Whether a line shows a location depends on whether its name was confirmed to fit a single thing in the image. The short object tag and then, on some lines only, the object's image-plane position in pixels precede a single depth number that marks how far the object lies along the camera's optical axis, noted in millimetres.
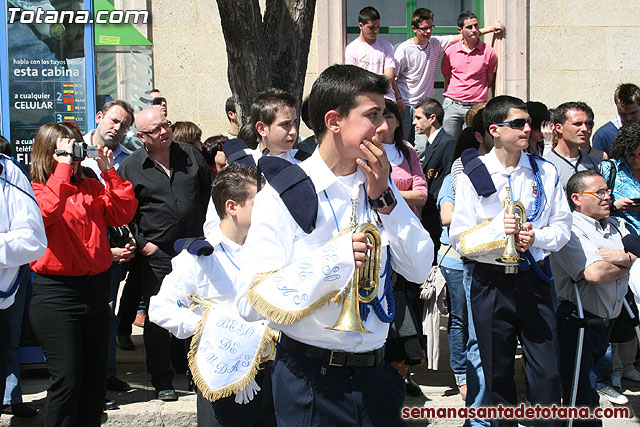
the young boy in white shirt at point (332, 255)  3154
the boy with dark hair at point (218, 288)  4266
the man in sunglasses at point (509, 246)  5117
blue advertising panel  10547
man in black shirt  6418
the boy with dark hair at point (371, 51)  9477
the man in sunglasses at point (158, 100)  8935
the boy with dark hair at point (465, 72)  9805
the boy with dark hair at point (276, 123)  5453
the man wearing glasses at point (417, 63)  9734
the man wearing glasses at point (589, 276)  5734
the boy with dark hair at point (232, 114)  8090
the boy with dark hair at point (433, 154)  7344
